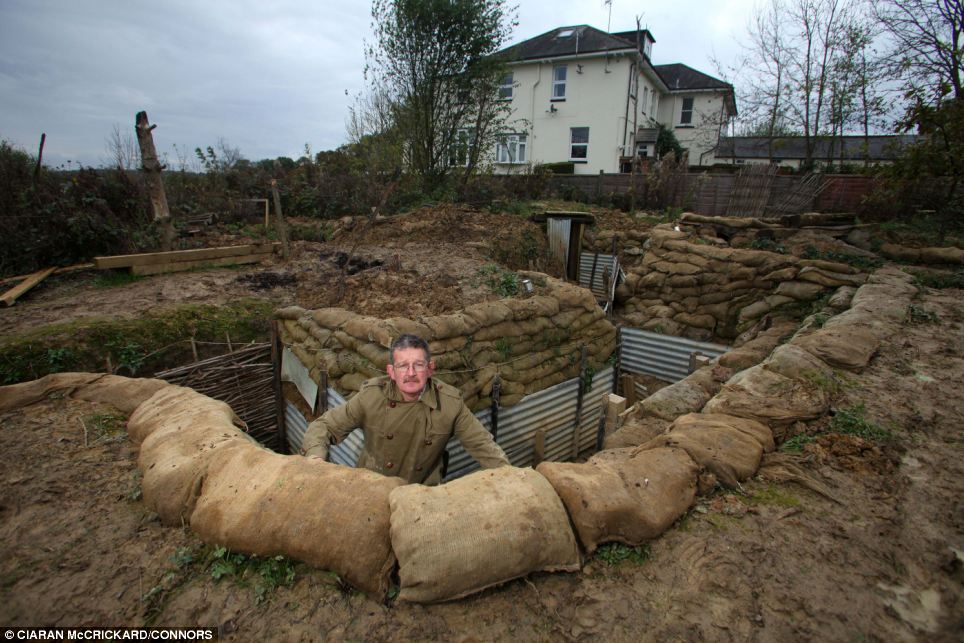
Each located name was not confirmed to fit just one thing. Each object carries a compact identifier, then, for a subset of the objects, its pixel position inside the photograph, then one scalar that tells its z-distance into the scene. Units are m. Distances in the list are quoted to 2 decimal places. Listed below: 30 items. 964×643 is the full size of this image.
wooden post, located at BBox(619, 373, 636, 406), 6.38
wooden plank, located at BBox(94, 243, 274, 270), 6.07
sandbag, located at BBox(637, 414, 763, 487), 2.09
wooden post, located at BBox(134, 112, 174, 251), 6.23
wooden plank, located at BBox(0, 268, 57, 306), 5.10
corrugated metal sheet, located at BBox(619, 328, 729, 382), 6.54
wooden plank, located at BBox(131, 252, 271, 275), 6.32
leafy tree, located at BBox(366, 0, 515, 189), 10.62
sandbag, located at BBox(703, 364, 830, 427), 2.53
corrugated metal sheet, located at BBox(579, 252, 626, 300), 8.86
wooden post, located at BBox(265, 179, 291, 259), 7.29
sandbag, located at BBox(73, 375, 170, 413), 2.78
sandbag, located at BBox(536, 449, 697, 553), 1.71
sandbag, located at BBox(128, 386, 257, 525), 1.83
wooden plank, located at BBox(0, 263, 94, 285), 5.64
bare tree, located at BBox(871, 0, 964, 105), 8.71
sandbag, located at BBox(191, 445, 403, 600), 1.54
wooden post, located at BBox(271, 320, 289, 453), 5.08
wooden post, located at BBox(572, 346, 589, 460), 5.36
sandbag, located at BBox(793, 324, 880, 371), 3.23
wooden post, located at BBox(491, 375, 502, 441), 4.41
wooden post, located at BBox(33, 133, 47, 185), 6.72
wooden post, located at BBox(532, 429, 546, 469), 4.91
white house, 18.62
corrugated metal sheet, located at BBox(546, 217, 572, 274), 9.32
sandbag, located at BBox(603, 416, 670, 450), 2.99
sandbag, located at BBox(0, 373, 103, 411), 2.66
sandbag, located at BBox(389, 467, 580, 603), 1.45
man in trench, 2.35
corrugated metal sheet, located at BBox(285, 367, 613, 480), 4.24
